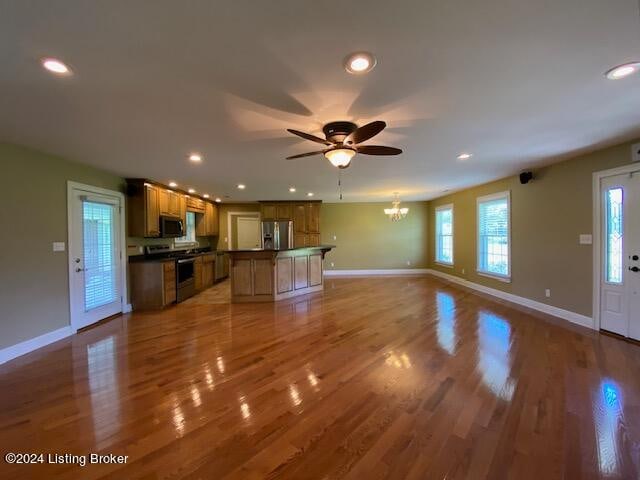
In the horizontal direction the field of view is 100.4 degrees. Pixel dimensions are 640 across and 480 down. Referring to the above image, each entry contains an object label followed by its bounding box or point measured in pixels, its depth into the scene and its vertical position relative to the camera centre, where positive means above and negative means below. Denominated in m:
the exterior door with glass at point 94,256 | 3.78 -0.27
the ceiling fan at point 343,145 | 2.46 +0.86
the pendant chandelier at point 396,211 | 7.30 +0.68
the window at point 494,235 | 5.29 -0.01
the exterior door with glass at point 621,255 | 3.23 -0.28
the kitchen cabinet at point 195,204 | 6.70 +0.87
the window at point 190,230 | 6.95 +0.21
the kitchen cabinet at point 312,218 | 8.02 +0.56
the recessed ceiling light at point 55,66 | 1.58 +1.06
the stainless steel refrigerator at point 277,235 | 7.79 +0.06
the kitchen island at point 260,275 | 5.36 -0.77
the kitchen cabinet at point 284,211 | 7.95 +0.77
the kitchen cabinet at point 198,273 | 6.20 -0.84
